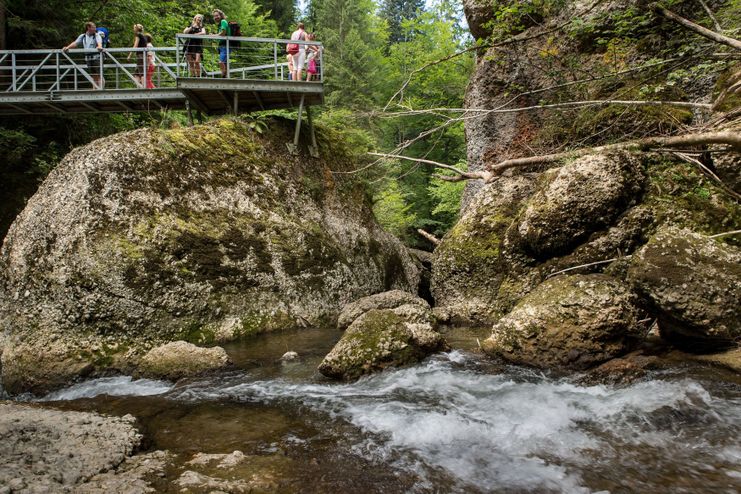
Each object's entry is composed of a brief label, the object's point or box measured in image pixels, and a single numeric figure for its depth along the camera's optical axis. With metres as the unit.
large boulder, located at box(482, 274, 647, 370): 5.14
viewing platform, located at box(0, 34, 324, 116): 10.33
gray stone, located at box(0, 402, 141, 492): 2.94
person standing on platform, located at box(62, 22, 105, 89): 10.65
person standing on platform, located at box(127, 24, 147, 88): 10.95
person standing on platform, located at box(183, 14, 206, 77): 10.73
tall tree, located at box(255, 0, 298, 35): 28.38
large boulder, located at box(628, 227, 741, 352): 4.59
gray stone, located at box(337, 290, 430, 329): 8.92
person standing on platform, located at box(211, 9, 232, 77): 10.77
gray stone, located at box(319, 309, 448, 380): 5.76
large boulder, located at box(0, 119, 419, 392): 6.77
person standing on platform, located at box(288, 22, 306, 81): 11.30
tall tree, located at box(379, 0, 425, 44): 41.72
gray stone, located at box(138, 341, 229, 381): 6.06
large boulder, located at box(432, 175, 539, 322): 9.05
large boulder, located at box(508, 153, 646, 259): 6.84
